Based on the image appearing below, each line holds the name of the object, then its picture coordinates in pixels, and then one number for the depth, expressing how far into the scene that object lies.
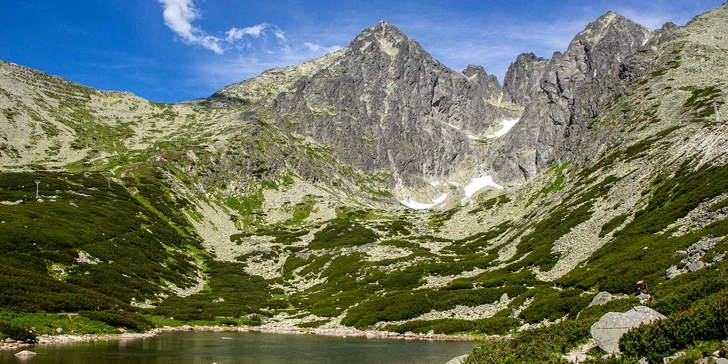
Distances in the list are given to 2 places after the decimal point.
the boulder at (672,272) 40.75
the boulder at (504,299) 61.95
